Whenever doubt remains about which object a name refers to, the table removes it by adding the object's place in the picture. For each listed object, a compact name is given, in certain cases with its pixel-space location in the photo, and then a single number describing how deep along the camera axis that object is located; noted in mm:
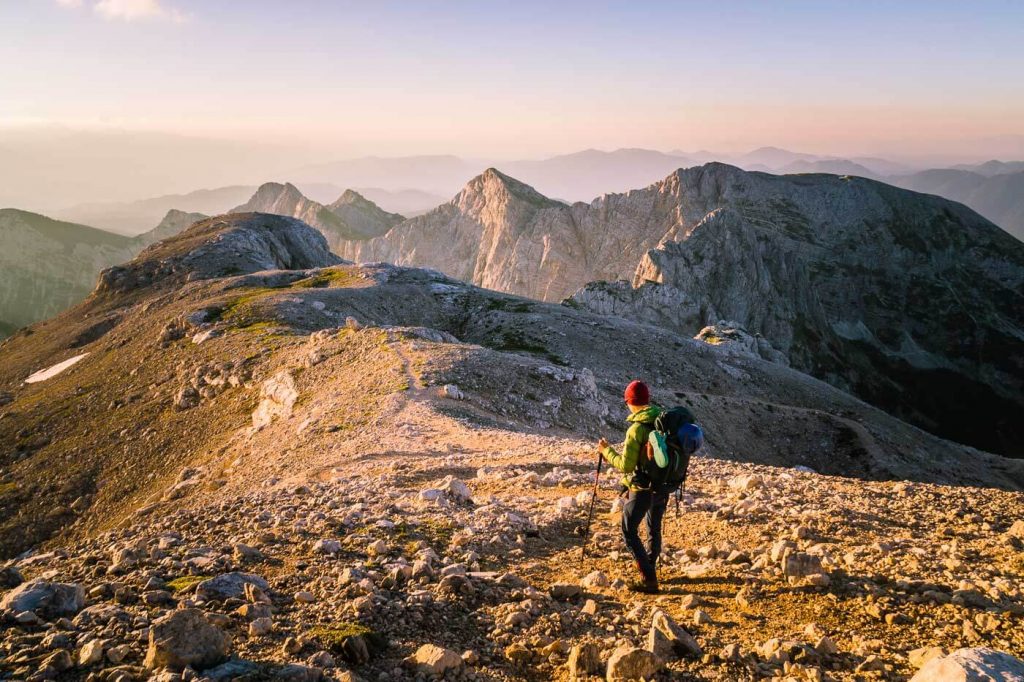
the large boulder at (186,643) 5949
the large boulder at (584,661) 6266
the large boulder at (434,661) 6332
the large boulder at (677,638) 6297
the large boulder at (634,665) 5945
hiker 7957
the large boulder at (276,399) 25359
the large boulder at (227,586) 7762
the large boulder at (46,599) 7066
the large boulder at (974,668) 4727
